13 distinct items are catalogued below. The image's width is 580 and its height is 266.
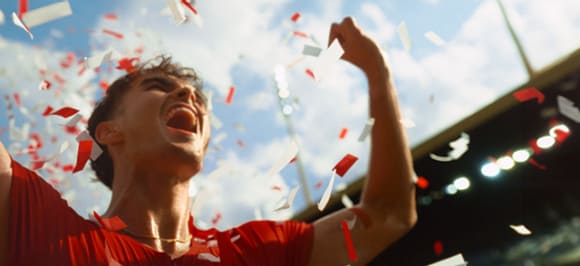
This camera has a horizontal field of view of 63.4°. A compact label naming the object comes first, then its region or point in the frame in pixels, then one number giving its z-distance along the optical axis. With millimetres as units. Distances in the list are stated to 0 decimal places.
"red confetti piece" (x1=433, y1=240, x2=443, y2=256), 9125
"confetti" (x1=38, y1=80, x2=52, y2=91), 2145
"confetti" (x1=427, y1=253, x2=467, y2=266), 1861
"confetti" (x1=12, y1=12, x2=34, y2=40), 1871
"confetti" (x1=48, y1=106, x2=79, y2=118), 2129
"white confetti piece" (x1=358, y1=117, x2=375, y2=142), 2051
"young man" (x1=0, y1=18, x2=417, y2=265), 1484
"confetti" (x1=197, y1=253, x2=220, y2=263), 1722
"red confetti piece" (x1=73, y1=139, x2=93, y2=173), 1899
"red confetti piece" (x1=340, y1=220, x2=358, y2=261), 1871
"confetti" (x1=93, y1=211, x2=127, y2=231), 1716
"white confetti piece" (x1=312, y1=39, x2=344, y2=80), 2018
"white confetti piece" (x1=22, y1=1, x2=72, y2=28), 1857
